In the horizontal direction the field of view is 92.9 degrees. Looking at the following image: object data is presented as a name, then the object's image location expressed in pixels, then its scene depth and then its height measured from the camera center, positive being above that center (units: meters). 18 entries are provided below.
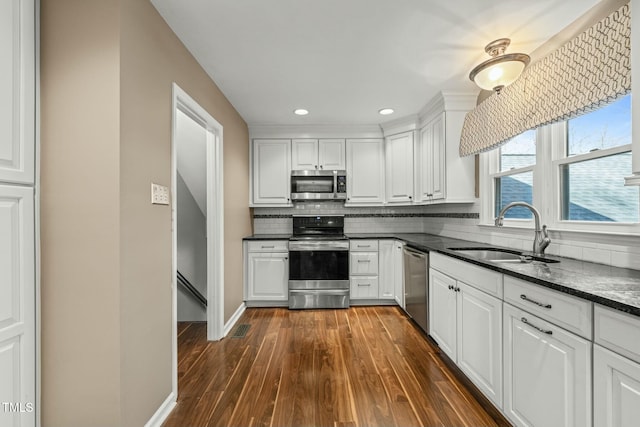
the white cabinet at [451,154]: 3.11 +0.62
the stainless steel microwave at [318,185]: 4.18 +0.39
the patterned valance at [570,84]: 1.51 +0.79
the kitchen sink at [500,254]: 2.05 -0.33
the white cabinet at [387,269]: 3.93 -0.73
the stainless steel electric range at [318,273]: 3.83 -0.75
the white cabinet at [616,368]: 0.98 -0.54
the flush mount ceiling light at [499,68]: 2.06 +1.02
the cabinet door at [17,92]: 1.22 +0.52
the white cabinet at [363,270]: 3.94 -0.74
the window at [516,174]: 2.49 +0.34
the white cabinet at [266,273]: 3.88 -0.76
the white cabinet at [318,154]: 4.21 +0.82
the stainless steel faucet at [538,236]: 2.03 -0.16
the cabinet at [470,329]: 1.75 -0.80
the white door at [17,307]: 1.23 -0.39
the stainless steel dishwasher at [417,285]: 2.88 -0.75
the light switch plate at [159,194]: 1.71 +0.11
